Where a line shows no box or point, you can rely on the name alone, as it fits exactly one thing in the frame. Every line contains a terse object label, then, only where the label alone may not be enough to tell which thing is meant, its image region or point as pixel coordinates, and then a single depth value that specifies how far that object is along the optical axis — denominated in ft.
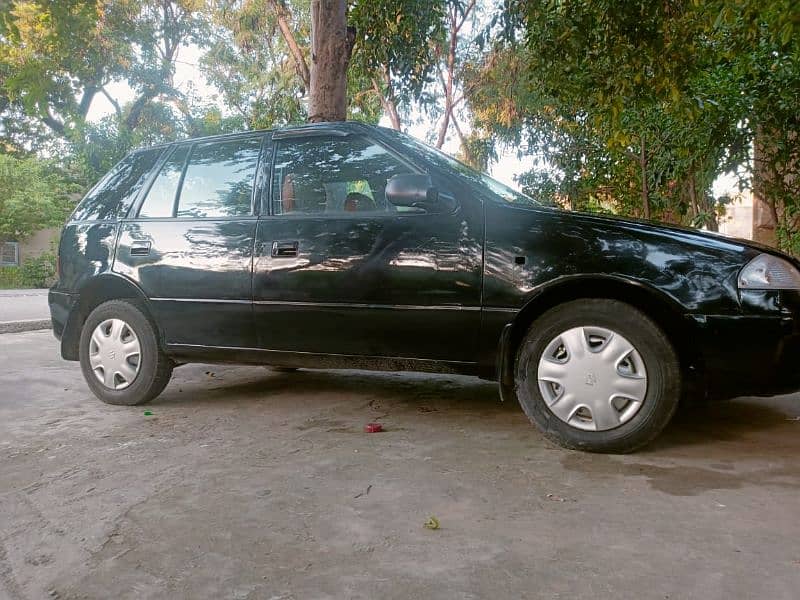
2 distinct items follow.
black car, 11.00
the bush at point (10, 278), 83.25
